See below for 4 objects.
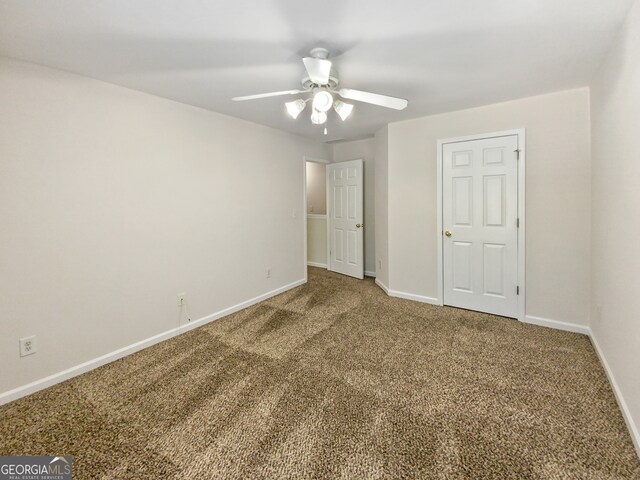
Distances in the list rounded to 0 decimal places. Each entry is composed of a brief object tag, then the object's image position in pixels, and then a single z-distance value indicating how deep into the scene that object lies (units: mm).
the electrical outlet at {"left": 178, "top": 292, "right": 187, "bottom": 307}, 3005
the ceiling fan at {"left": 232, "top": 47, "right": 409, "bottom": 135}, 1844
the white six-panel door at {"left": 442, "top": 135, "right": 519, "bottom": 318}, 3166
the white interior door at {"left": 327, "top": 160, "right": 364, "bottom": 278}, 4934
